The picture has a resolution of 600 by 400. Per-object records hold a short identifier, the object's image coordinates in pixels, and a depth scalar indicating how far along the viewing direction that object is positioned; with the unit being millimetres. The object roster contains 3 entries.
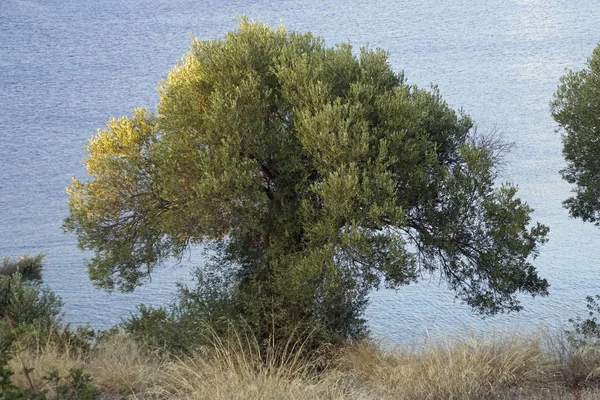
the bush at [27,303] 26531
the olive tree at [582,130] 22328
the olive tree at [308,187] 19812
